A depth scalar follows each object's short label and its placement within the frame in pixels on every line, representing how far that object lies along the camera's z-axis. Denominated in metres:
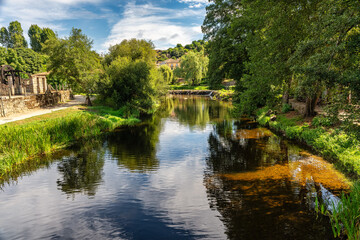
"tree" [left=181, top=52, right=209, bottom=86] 77.94
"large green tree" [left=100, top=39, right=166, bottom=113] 29.86
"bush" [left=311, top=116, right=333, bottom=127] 16.05
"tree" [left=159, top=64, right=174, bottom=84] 79.25
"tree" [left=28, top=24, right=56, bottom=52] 119.75
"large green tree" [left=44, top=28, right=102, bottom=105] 29.73
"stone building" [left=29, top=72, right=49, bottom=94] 35.97
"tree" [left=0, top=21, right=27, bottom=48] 116.44
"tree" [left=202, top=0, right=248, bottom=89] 30.38
